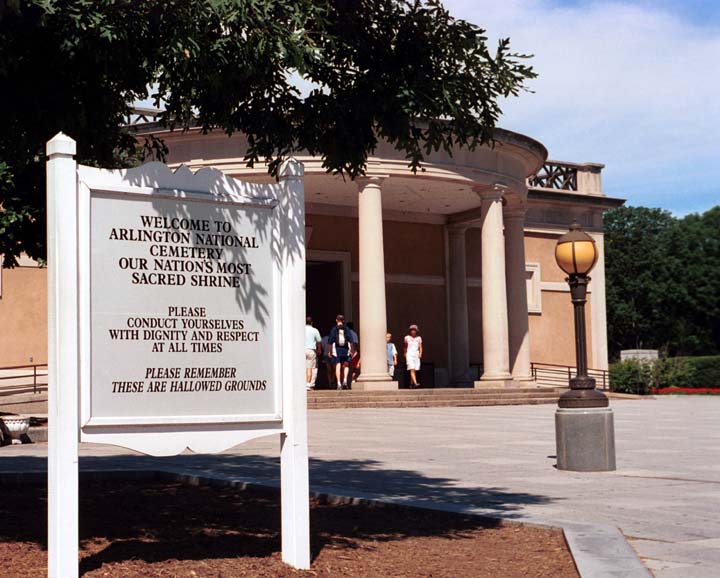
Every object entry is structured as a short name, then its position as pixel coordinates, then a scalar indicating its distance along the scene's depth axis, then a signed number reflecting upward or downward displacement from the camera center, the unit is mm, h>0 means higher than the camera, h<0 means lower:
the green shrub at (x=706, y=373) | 48500 -879
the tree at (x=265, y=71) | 6410 +1959
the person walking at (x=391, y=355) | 32044 +157
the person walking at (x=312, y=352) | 27319 +256
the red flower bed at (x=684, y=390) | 41338 -1445
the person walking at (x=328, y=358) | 30312 +104
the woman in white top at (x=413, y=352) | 31859 +229
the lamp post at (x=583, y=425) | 11859 -767
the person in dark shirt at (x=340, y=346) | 29734 +422
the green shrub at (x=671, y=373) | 40438 -763
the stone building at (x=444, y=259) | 29172 +3408
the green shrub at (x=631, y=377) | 37969 -782
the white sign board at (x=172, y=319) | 5734 +260
